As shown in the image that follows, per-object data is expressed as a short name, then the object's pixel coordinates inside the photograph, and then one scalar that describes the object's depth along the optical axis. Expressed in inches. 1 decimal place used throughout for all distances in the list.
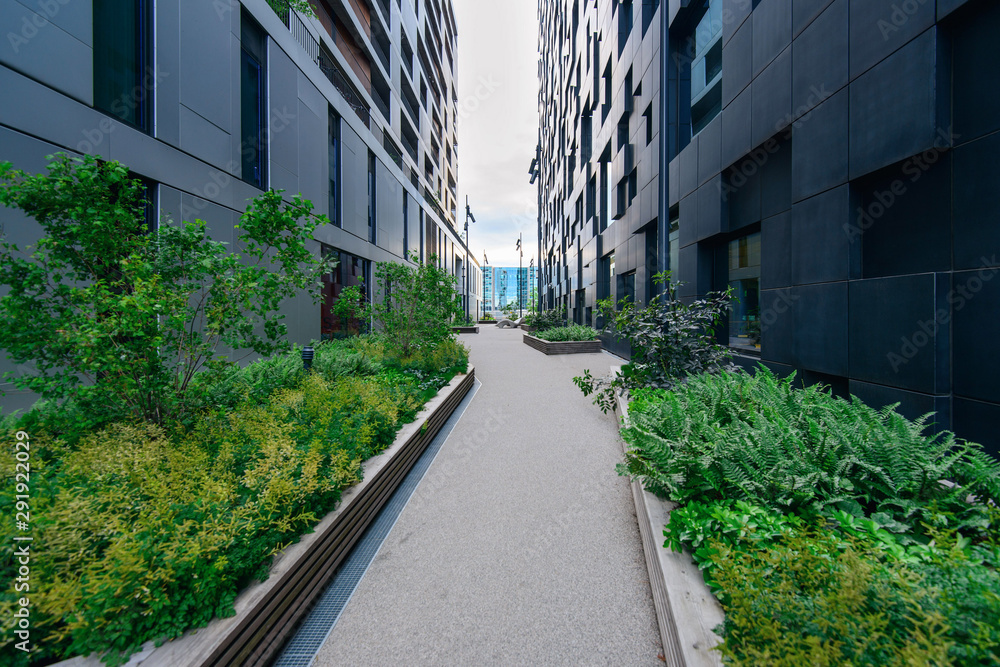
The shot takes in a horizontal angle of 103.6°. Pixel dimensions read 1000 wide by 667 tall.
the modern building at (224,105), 208.7
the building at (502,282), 6396.2
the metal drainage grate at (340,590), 98.3
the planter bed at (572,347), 724.7
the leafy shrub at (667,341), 253.1
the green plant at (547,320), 967.0
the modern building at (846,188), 163.0
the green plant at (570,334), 754.2
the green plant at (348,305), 363.3
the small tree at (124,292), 133.3
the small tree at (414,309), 436.1
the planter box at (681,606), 80.3
